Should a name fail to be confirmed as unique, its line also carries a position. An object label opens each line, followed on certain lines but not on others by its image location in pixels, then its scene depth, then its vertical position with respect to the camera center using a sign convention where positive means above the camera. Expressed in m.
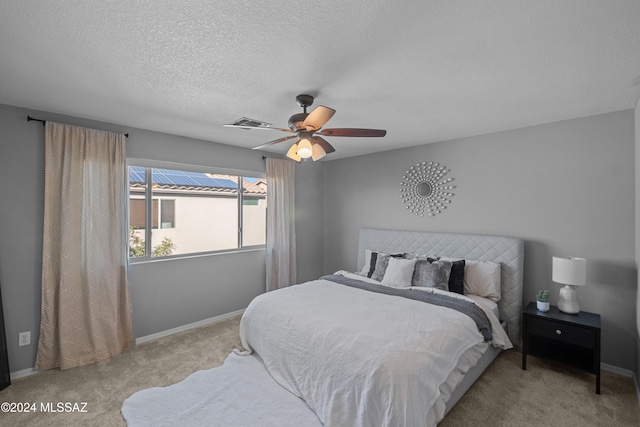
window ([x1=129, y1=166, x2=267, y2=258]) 3.49 -0.01
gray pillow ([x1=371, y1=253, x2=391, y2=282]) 3.66 -0.70
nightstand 2.44 -1.09
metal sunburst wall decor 3.84 +0.33
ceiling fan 2.21 +0.62
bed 1.75 -0.94
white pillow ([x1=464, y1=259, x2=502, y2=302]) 3.13 -0.73
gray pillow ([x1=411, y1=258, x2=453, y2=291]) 3.17 -0.69
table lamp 2.61 -0.59
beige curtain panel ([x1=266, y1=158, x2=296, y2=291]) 4.44 -0.21
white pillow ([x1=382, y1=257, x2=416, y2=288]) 3.34 -0.71
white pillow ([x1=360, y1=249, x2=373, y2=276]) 4.15 -0.74
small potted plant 2.77 -0.85
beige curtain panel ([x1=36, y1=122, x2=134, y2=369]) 2.72 -0.40
